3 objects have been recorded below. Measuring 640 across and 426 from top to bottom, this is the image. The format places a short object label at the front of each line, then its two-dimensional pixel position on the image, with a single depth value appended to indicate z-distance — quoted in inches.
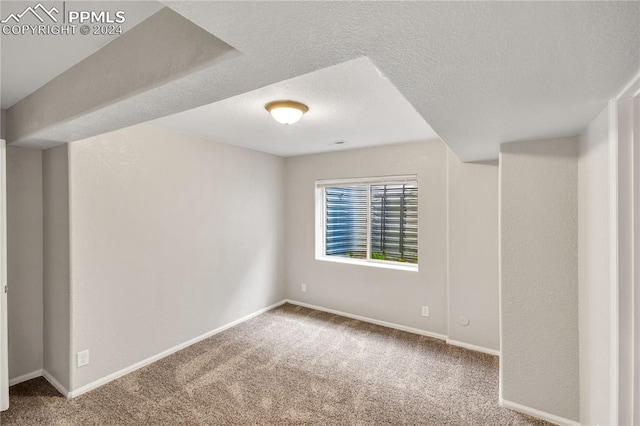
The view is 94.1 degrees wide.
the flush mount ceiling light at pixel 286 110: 87.5
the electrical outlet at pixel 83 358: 96.3
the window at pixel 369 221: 156.2
